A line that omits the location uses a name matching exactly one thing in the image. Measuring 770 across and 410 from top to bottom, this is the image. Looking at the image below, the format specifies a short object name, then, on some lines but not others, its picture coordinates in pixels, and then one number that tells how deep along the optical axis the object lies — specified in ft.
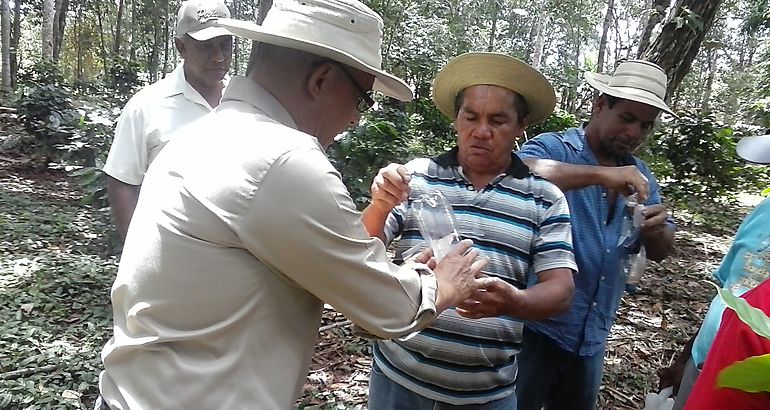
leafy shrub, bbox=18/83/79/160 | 26.58
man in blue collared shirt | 6.93
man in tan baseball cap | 7.52
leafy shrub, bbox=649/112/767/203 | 22.86
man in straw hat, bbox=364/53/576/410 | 5.60
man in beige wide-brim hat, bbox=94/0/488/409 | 3.48
